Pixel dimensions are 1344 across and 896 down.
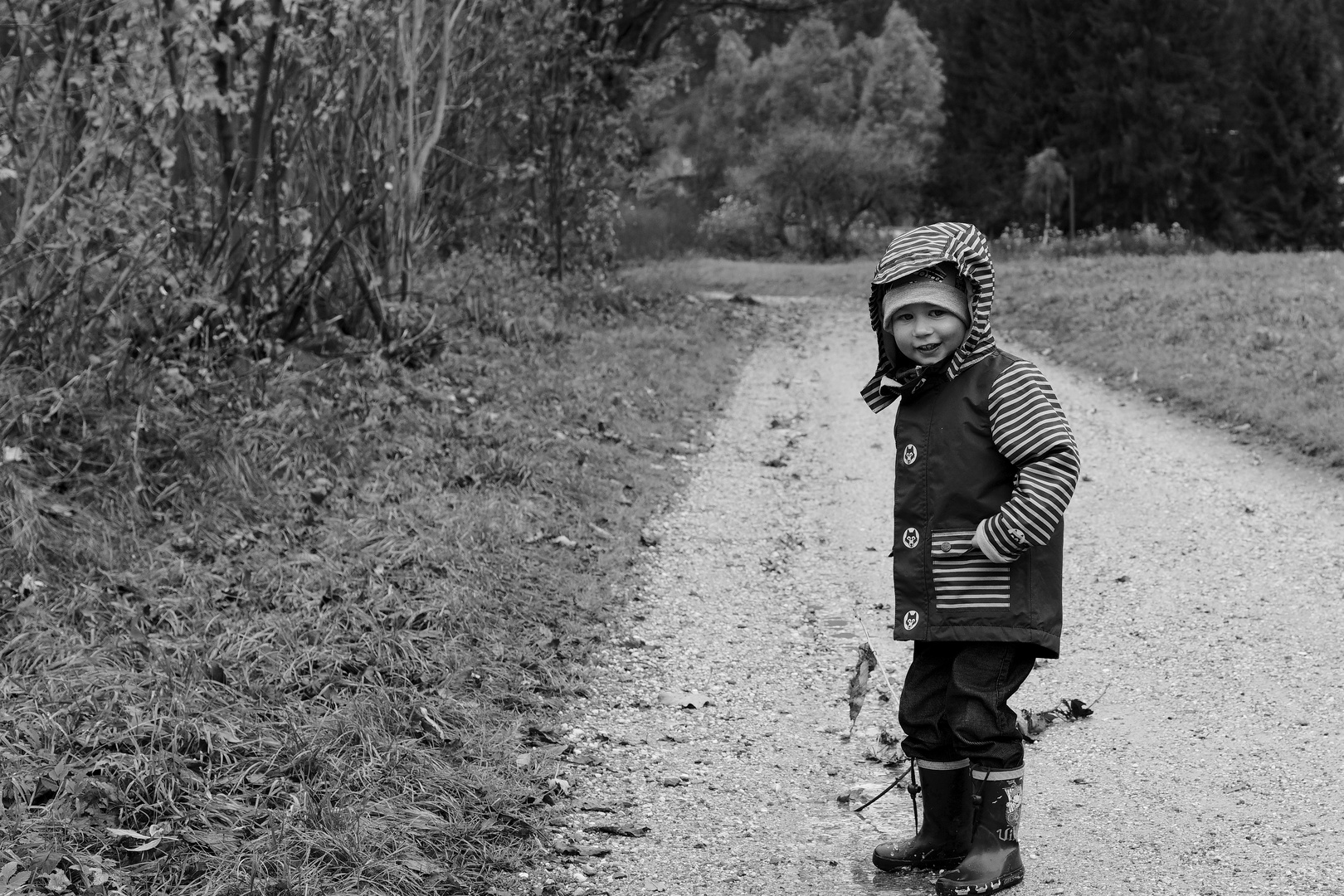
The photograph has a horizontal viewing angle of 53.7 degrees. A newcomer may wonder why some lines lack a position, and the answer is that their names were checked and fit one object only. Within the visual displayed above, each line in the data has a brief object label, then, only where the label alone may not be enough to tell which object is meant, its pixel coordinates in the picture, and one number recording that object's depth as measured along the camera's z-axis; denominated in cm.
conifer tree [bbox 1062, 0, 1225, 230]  3312
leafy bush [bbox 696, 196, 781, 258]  3212
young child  325
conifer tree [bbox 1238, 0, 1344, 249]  3447
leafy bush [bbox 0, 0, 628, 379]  652
